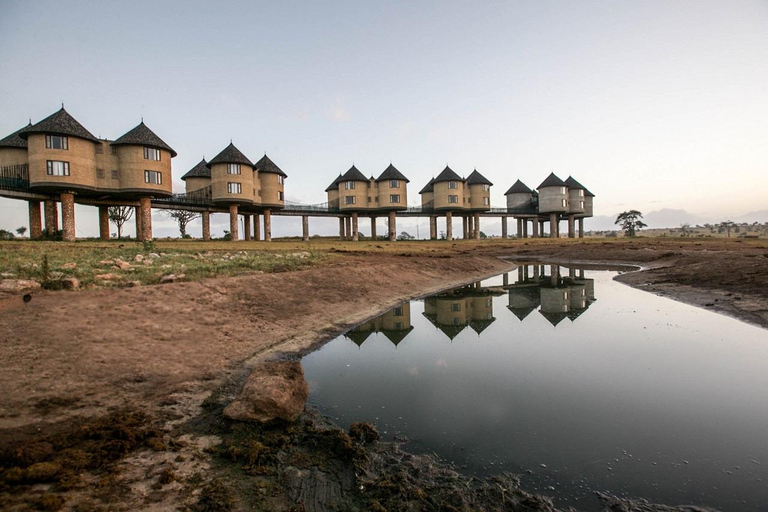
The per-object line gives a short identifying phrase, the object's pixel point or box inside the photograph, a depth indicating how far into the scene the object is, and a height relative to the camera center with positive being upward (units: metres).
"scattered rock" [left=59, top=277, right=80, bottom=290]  10.94 -1.02
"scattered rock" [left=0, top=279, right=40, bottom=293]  10.19 -0.97
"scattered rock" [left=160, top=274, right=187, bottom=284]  13.29 -1.13
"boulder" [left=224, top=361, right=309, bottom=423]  5.90 -2.54
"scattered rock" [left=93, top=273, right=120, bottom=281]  12.46 -0.96
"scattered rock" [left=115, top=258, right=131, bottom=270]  15.15 -0.69
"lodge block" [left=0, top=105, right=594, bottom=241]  35.31 +7.60
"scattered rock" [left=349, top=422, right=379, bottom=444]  5.64 -2.94
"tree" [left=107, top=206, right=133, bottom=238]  59.41 +5.11
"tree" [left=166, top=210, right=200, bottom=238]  67.12 +5.31
